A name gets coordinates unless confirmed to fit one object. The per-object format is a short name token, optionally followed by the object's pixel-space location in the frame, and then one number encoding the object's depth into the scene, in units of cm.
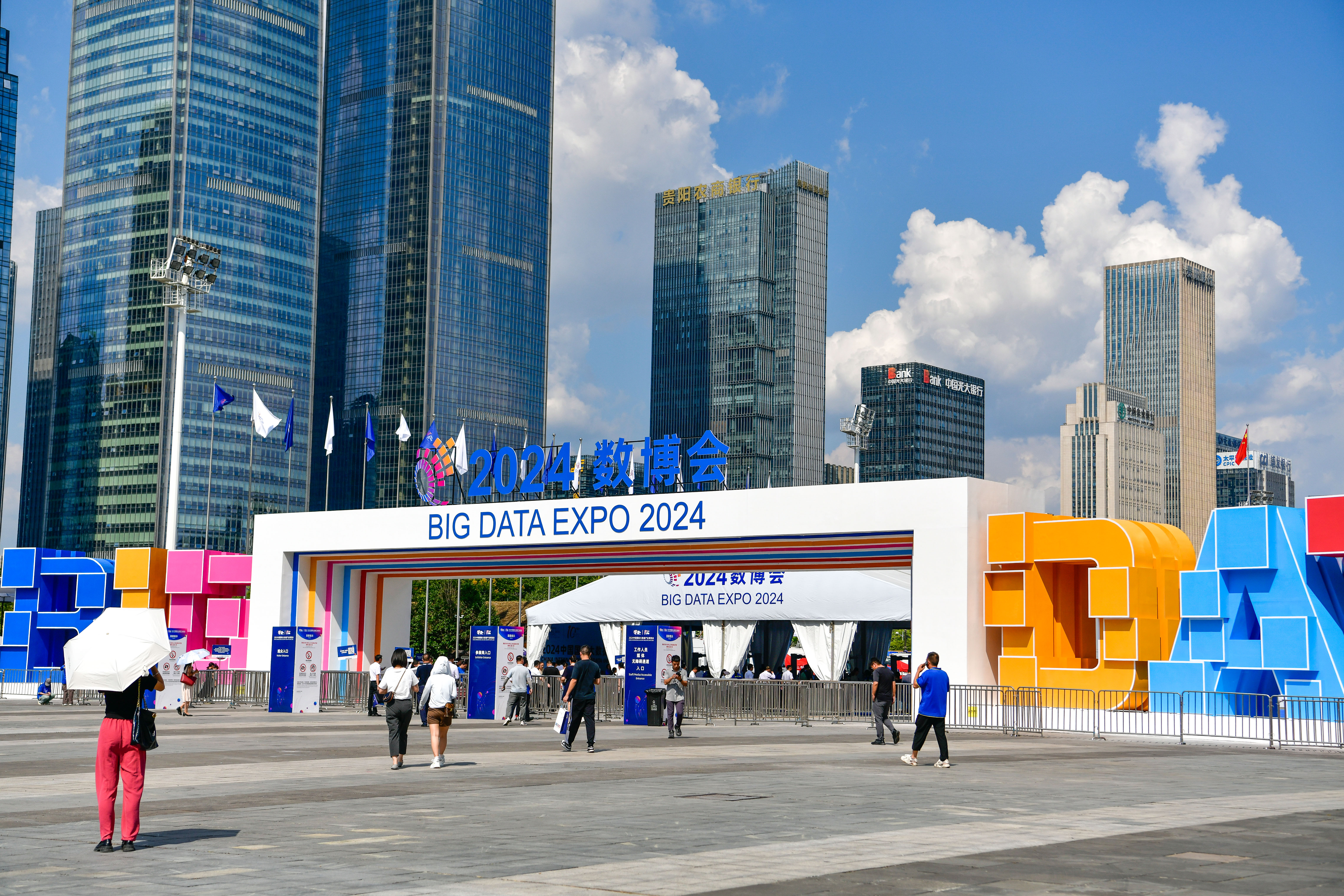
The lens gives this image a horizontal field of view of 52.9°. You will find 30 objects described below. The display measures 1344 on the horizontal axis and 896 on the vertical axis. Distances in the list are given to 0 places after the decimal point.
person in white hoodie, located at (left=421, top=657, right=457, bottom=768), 1966
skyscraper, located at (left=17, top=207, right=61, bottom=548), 17700
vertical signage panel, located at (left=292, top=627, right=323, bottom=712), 3728
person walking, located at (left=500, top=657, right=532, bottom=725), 3169
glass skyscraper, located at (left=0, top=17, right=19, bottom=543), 15750
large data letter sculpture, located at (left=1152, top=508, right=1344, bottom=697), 2919
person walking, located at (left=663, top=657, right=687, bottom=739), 2759
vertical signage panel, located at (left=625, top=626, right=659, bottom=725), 3225
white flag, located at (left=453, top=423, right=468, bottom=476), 4772
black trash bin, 3164
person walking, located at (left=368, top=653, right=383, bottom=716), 3450
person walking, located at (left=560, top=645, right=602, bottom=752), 2289
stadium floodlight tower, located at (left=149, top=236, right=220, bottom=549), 4988
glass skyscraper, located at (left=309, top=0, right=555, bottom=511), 17062
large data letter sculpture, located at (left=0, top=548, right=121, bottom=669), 4891
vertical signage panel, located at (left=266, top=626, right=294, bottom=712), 3728
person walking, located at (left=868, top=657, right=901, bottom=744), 2527
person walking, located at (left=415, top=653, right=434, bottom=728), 3256
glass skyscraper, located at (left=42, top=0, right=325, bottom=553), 14962
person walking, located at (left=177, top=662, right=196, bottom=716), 3409
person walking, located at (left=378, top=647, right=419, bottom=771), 1939
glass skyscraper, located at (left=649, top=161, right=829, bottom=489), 19250
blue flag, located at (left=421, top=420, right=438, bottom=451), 4806
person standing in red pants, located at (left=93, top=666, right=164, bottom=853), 1137
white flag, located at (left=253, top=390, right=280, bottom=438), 5034
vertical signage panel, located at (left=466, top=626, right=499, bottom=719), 3419
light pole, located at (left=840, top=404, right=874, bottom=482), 5956
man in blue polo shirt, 1970
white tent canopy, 4344
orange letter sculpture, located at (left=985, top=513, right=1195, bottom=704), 3159
